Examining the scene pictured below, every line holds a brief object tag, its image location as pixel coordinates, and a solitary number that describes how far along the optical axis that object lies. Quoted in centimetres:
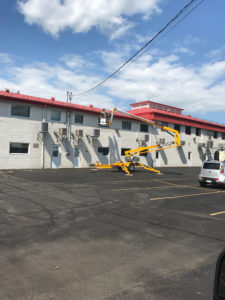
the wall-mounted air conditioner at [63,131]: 2419
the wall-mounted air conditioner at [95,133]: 2678
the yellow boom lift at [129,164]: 2333
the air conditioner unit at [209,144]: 3994
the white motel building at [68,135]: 2230
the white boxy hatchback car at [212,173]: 1570
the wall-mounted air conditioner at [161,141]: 3290
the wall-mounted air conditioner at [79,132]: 2545
